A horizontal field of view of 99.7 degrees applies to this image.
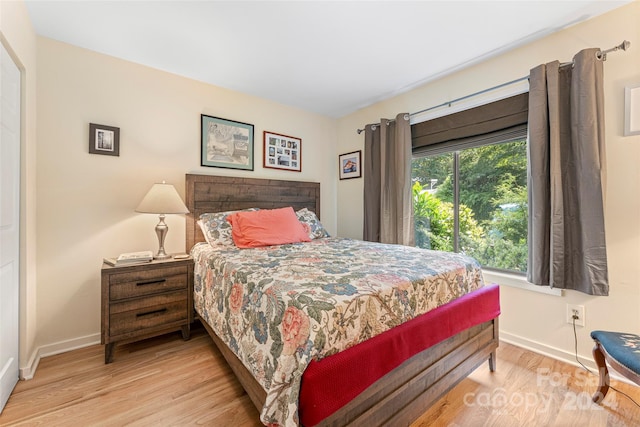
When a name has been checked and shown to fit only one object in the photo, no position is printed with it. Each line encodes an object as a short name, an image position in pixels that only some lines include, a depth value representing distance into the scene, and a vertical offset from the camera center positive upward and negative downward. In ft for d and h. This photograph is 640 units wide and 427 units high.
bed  3.12 -2.29
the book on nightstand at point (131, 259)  6.39 -1.17
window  7.28 +0.85
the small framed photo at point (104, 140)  7.03 +1.89
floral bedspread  3.17 -1.30
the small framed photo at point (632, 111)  5.38 +2.08
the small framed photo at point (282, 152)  10.27 +2.38
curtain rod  5.34 +3.35
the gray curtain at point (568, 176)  5.58 +0.83
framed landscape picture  8.85 +2.34
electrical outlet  6.06 -2.26
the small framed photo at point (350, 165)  11.37 +2.07
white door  4.66 -0.21
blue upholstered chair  4.15 -2.30
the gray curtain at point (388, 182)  9.11 +1.08
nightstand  6.08 -2.16
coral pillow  7.59 -0.50
